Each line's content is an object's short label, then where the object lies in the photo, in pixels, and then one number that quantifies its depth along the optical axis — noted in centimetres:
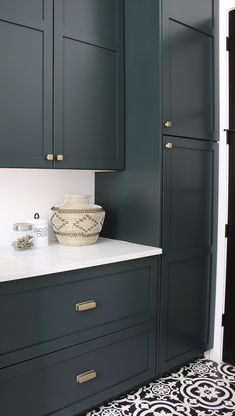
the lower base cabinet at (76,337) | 161
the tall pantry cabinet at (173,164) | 220
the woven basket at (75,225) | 223
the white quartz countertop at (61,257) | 164
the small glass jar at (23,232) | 210
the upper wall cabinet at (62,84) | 188
